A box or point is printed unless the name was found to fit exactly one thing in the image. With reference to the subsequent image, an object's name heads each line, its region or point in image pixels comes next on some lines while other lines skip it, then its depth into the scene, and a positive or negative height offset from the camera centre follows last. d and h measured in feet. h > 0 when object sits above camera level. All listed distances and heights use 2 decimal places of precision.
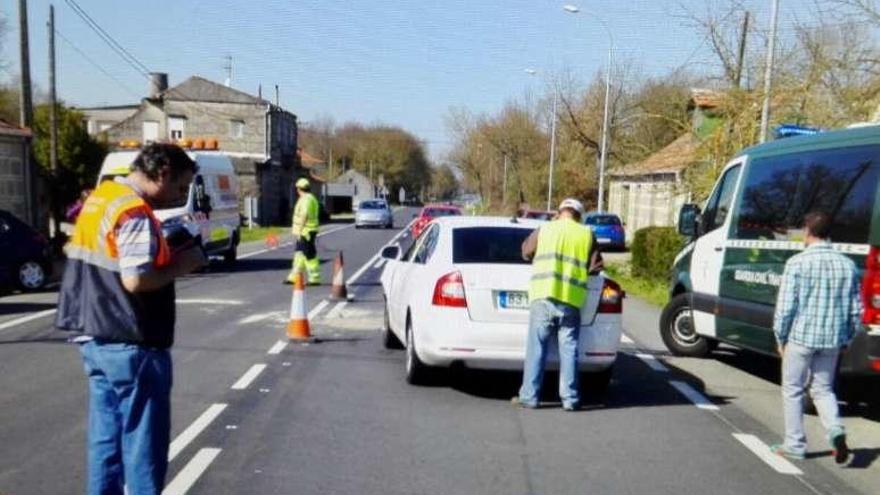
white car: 24.62 -3.78
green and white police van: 23.31 -1.63
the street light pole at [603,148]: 94.21 +3.58
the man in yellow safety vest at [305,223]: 52.08 -2.95
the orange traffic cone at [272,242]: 98.12 -7.70
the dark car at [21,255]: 51.16 -5.11
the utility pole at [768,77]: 54.54 +6.48
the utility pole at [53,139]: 80.84 +2.52
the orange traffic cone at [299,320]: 34.58 -5.72
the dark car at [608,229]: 111.45 -6.26
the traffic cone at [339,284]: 48.98 -6.02
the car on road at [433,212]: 107.11 -4.48
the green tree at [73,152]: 121.90 +2.10
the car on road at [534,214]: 98.17 -4.02
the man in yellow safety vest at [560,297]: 23.56 -3.12
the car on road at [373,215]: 167.12 -7.67
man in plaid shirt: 20.04 -3.16
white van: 65.31 -2.39
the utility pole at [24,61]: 68.44 +8.04
